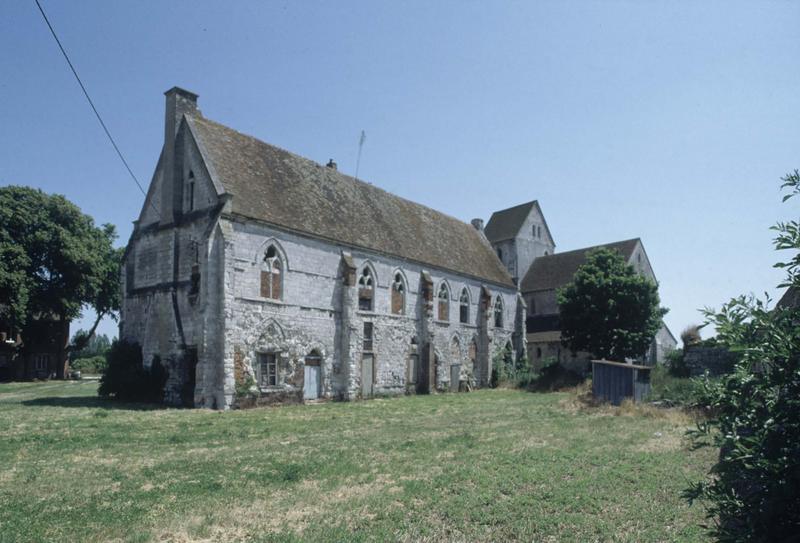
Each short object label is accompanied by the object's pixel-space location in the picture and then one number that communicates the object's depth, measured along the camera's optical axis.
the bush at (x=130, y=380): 24.92
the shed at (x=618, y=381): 22.48
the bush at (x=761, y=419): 3.91
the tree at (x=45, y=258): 37.78
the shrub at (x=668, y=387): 20.73
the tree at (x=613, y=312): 33.59
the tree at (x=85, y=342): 50.22
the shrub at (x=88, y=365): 60.66
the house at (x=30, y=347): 44.41
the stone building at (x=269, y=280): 23.19
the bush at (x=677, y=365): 25.83
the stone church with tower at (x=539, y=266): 44.25
